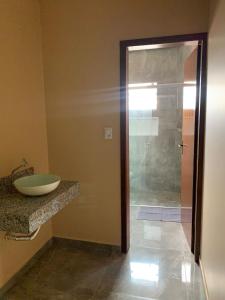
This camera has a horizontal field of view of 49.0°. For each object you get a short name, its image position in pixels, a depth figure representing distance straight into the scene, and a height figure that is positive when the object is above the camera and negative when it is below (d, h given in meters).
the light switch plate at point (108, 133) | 2.43 -0.12
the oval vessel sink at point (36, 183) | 1.78 -0.49
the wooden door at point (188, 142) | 2.48 -0.24
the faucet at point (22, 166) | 2.06 -0.39
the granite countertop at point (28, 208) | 1.53 -0.57
